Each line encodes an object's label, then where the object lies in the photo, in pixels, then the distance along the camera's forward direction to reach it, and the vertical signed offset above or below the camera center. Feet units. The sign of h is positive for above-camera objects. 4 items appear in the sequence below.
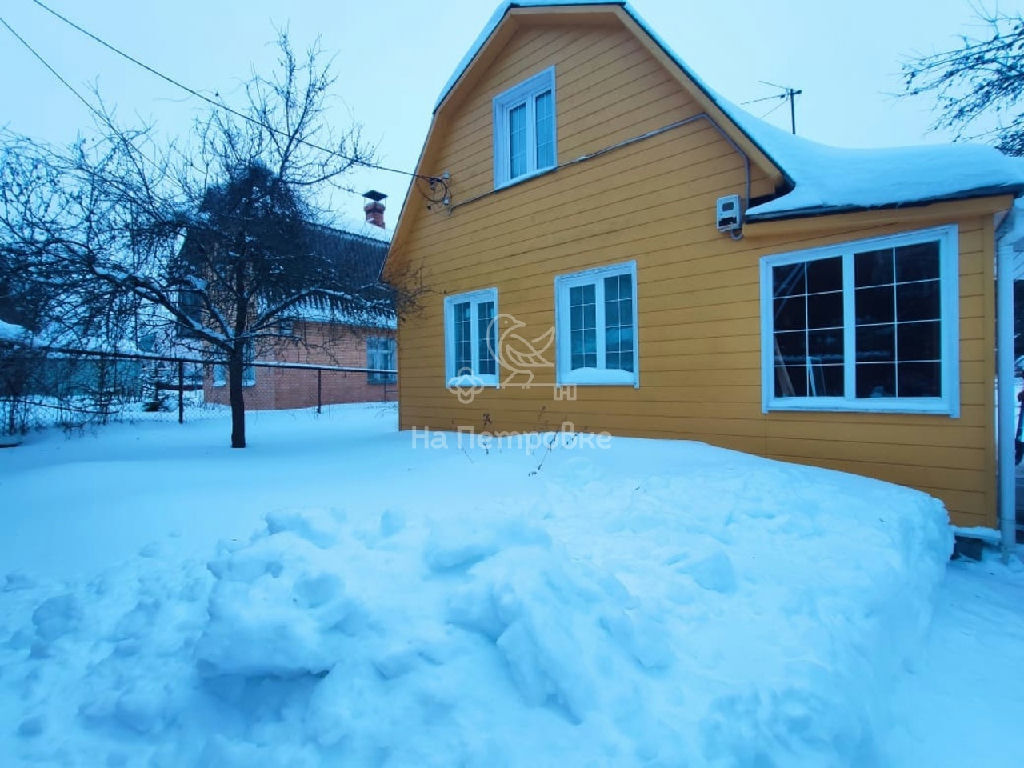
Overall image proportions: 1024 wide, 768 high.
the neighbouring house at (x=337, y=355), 24.39 +2.27
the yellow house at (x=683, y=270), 14.02 +4.01
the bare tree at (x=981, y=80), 24.20 +14.83
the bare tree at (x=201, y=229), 18.44 +6.01
